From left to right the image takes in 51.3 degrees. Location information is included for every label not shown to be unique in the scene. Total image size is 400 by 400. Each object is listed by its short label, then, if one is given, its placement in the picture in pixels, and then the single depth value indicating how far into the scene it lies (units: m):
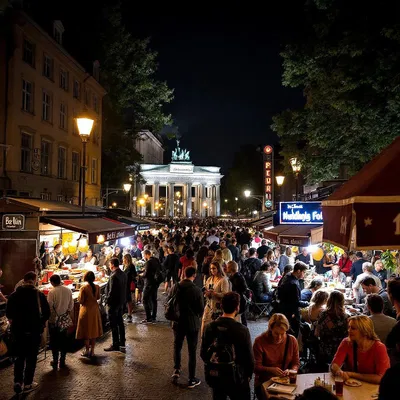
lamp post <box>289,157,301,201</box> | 18.78
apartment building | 18.97
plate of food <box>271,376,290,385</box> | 4.71
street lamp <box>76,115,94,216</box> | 12.16
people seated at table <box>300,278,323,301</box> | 9.57
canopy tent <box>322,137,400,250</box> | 2.75
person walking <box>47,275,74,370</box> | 8.20
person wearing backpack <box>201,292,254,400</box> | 4.64
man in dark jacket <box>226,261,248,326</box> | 8.90
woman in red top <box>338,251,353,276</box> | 13.37
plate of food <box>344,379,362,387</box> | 4.59
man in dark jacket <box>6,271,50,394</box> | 6.81
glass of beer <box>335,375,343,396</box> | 4.31
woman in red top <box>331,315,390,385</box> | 4.68
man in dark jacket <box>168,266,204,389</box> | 7.30
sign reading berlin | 11.45
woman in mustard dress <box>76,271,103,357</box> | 8.73
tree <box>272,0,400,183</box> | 14.83
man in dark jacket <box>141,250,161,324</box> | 11.88
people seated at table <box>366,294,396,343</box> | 6.00
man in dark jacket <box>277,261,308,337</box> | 8.41
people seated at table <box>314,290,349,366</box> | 6.04
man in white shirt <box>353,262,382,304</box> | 9.73
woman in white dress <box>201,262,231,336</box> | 7.70
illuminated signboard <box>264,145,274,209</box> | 41.94
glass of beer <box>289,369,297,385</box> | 4.73
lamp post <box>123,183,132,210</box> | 28.69
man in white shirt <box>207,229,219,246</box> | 20.33
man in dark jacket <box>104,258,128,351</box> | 9.20
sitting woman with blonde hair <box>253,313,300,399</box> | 4.94
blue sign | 10.73
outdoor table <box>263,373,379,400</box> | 4.34
